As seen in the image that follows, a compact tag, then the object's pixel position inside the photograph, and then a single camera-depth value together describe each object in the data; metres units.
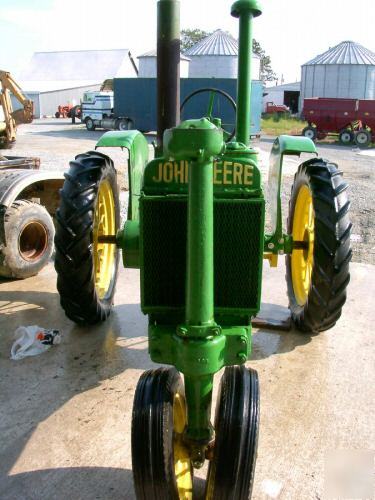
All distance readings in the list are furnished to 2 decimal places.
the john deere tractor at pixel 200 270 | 2.10
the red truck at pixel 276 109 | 38.75
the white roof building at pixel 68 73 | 41.22
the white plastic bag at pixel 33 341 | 3.81
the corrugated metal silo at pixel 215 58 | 31.70
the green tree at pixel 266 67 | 69.19
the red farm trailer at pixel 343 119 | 20.67
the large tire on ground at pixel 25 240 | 4.95
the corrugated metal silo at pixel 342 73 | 32.25
